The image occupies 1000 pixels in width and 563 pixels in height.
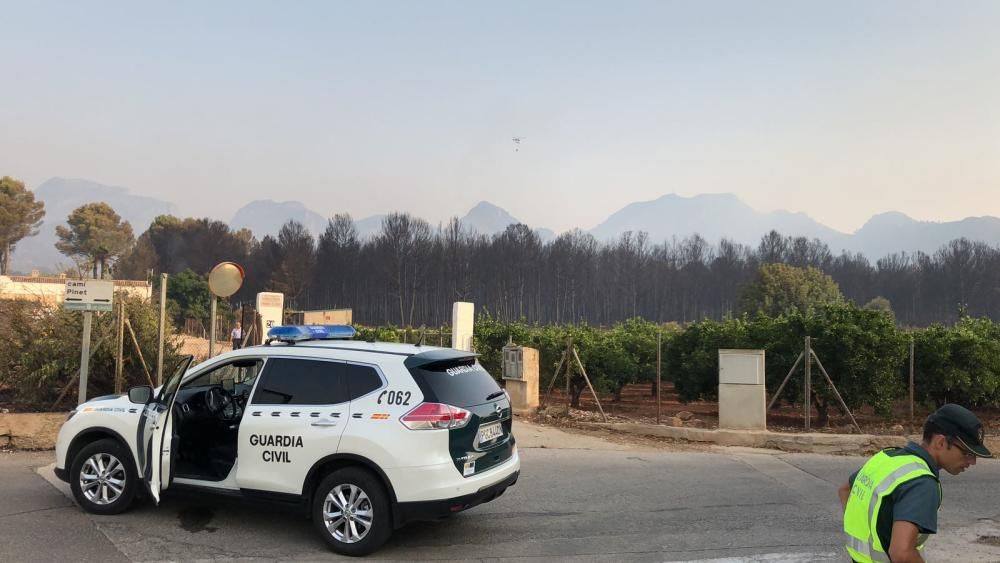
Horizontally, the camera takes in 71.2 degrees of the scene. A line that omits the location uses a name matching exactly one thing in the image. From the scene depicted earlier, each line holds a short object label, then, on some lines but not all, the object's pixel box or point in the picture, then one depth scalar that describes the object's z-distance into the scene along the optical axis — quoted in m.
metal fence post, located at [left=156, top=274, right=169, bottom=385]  11.57
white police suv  5.47
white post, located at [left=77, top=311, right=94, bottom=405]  10.19
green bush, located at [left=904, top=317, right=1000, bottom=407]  13.45
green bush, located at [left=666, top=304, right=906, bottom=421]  13.16
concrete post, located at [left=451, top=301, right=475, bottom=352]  17.20
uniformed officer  2.58
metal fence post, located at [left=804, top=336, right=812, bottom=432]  12.15
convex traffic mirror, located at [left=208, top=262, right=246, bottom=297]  12.45
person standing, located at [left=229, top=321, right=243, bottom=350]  19.96
